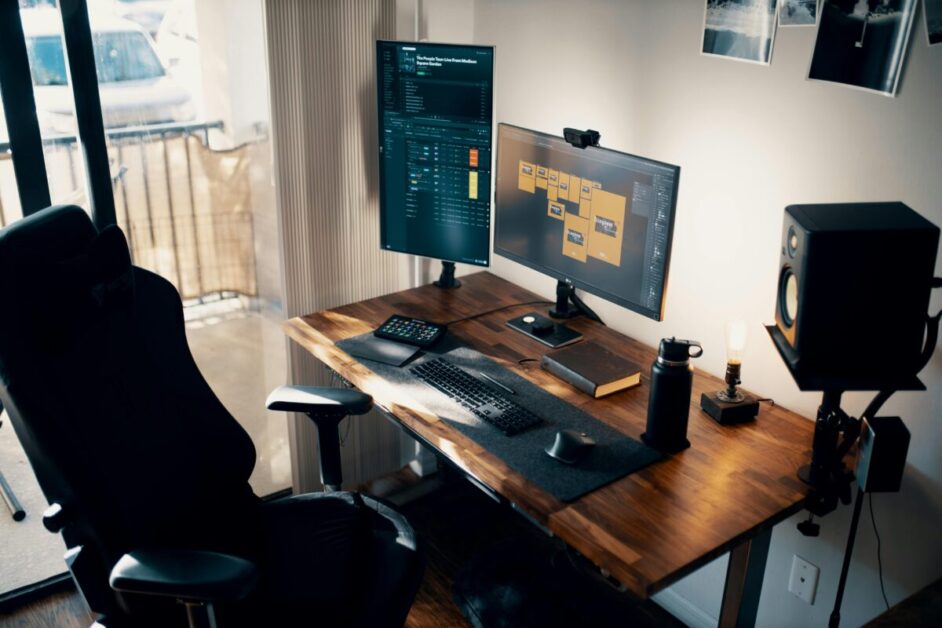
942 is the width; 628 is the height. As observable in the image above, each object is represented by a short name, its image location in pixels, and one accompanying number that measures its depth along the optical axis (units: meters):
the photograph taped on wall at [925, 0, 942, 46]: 1.84
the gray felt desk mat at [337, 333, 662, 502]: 1.99
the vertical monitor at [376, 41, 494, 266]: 2.67
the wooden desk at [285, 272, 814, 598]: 1.79
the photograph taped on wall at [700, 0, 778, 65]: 2.15
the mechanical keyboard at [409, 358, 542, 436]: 2.19
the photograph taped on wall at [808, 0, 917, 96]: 1.92
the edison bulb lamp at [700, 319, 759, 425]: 2.19
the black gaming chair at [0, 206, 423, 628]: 1.67
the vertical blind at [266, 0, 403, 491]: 2.73
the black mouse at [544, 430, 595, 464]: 2.03
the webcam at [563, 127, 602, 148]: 2.37
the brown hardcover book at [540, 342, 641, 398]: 2.34
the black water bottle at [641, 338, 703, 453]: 2.01
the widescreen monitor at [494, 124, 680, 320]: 2.28
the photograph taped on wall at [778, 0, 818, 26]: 2.05
